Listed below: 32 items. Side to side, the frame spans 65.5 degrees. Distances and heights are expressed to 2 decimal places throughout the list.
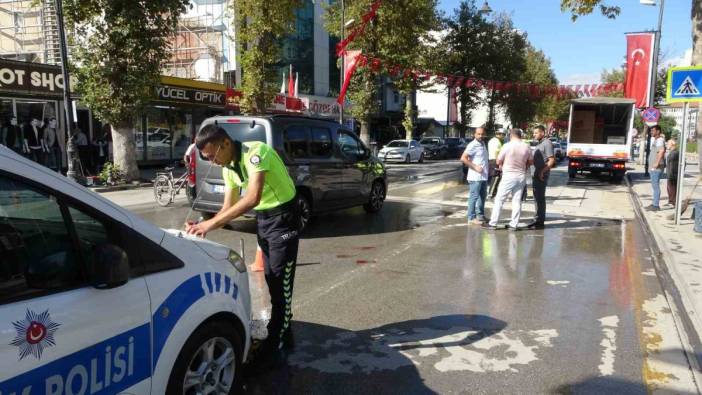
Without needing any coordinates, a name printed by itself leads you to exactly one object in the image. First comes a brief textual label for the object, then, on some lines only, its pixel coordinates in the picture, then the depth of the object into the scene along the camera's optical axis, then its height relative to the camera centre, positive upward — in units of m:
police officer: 3.70 -0.53
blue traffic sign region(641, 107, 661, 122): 23.36 +0.94
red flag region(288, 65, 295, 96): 29.20 +2.37
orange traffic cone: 6.57 -1.61
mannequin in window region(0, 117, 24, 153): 16.45 -0.22
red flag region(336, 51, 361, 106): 20.36 +2.66
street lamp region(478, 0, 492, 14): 32.52 +7.56
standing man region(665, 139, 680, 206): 12.19 -0.66
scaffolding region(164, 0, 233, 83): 28.98 +4.64
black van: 8.39 -0.49
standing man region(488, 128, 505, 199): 13.29 -0.51
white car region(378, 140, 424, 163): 31.41 -1.07
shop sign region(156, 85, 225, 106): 21.40 +1.45
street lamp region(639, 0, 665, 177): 24.65 +2.96
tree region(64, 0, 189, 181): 14.75 +2.19
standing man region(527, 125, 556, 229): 10.12 -0.88
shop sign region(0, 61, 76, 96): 15.82 +1.51
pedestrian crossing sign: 9.56 +0.94
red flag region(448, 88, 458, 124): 66.25 +2.58
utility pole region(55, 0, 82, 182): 13.94 +0.43
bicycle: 12.33 -1.27
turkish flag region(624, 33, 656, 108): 20.20 +2.94
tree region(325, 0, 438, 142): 24.28 +4.07
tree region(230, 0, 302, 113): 18.56 +3.15
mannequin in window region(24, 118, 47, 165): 16.90 -0.40
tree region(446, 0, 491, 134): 40.09 +7.08
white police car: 2.07 -0.72
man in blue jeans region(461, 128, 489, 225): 10.04 -0.72
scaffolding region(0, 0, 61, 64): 24.45 +4.38
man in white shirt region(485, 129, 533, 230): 9.45 -0.57
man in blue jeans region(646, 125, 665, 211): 12.35 -0.80
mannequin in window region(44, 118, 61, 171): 17.25 -0.54
